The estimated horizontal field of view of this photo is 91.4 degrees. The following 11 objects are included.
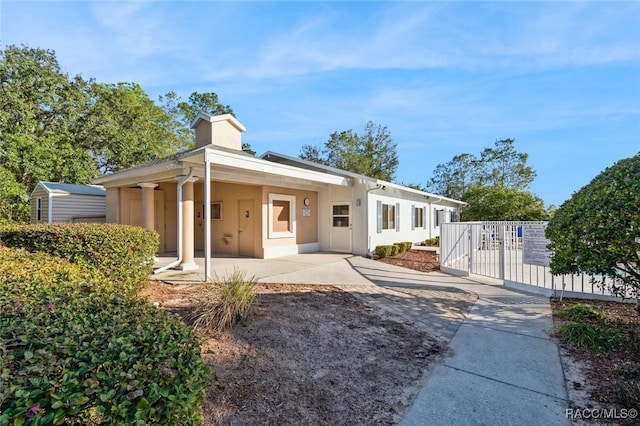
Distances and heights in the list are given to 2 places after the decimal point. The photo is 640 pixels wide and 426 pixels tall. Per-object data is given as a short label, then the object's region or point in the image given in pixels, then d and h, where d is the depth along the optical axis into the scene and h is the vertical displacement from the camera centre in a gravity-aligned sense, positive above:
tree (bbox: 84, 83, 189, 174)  18.19 +5.46
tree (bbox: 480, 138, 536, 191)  30.61 +5.11
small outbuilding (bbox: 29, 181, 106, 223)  12.72 +0.65
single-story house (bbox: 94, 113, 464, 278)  9.95 +0.51
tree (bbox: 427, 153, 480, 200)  33.41 +4.65
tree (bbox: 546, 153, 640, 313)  3.74 -0.12
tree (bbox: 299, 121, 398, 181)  31.56 +6.99
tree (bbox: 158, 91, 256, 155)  26.06 +9.79
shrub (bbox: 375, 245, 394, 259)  12.04 -1.27
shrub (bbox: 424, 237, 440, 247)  18.56 -1.45
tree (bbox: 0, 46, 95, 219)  14.73 +4.96
